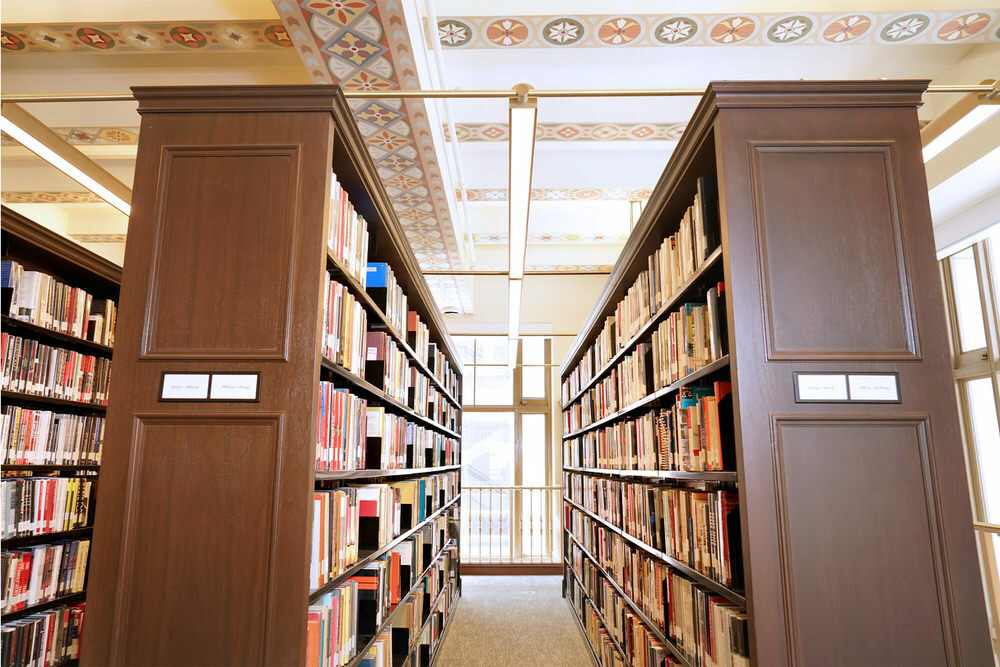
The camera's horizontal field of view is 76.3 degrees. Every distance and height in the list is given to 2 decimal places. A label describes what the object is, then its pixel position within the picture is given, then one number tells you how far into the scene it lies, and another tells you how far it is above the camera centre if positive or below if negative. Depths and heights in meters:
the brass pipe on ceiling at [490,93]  2.00 +1.18
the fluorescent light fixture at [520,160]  1.87 +0.94
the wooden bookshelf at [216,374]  1.53 +0.19
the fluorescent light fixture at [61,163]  2.08 +1.06
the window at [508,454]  7.54 +0.01
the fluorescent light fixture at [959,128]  1.96 +1.02
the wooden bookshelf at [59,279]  2.94 +0.95
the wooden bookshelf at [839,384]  1.51 +0.17
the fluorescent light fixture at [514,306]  3.49 +0.89
